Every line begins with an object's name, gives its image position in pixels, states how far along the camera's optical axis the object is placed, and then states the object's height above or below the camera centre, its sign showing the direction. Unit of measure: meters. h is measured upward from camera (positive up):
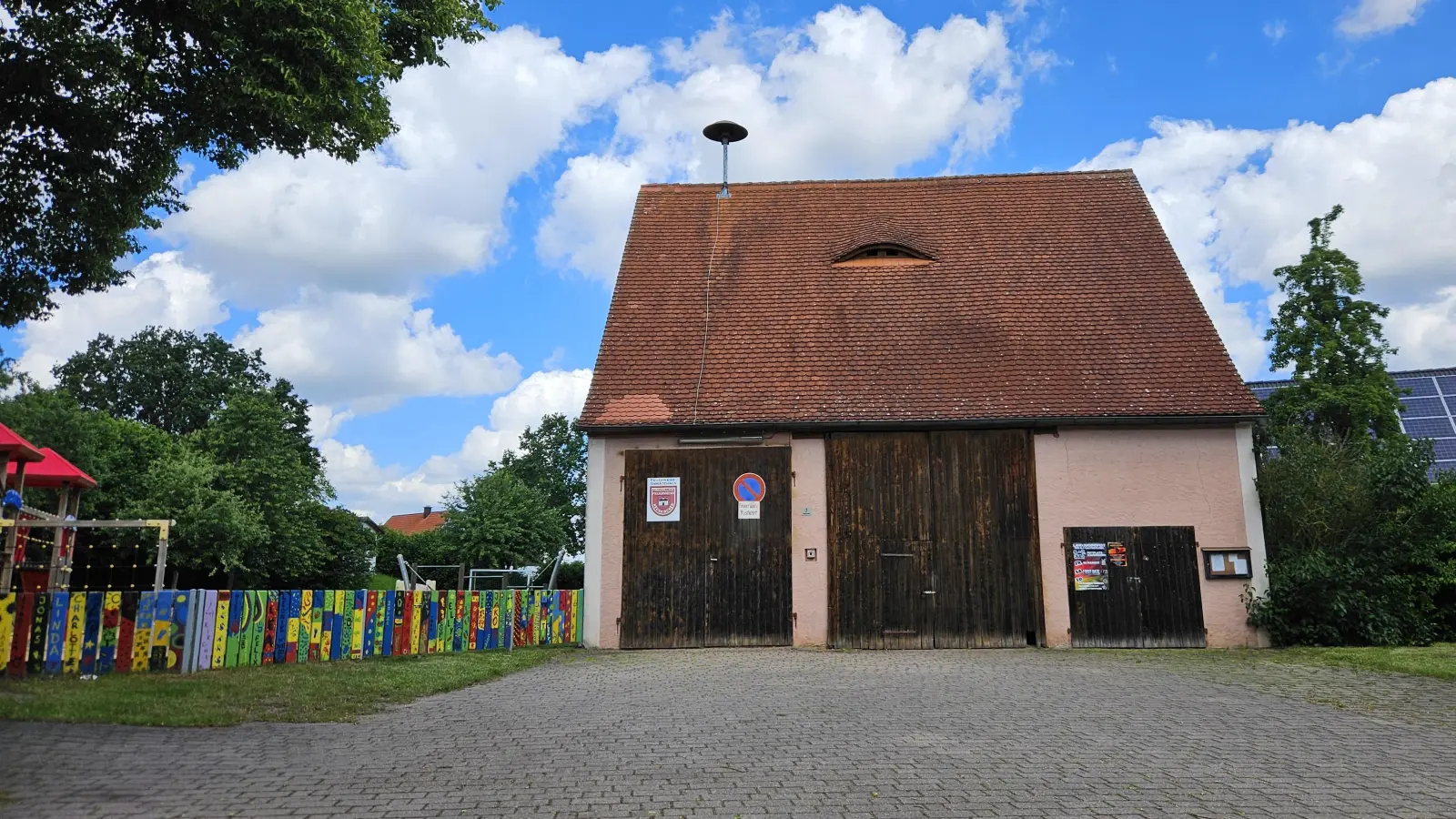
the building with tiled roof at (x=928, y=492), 15.77 +1.47
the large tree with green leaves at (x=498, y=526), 30.09 +1.74
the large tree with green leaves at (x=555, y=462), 65.12 +8.08
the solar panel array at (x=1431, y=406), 24.70 +4.76
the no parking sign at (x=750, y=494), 16.19 +1.44
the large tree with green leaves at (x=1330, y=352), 22.36 +5.48
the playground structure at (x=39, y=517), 12.18 +0.90
